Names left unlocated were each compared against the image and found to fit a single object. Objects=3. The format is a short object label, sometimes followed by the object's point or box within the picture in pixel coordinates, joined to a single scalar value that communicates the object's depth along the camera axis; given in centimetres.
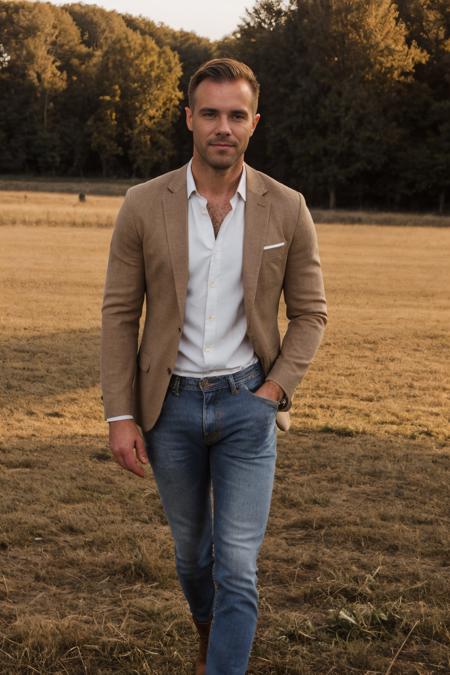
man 293
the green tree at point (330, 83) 5356
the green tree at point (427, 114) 5253
